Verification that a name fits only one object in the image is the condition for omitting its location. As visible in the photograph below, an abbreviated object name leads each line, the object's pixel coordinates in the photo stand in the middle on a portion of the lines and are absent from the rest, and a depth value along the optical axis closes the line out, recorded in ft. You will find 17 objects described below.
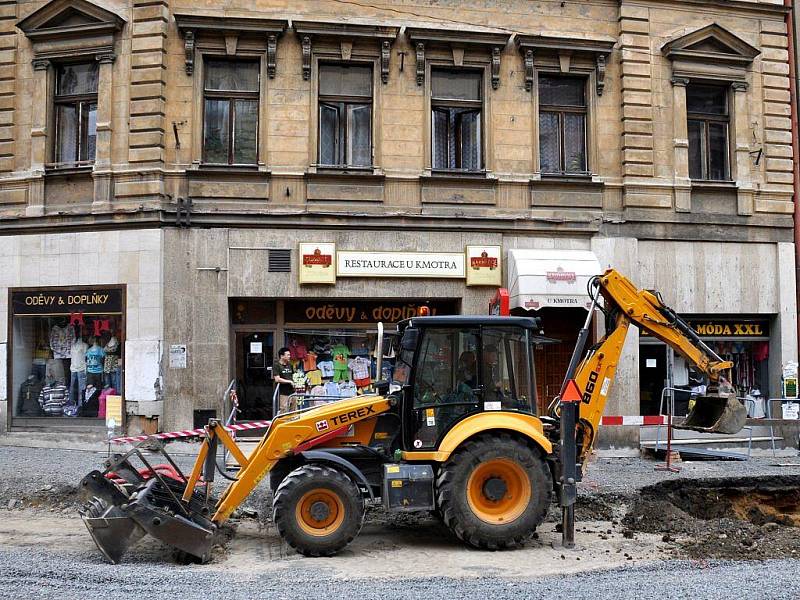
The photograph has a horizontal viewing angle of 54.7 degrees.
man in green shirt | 46.78
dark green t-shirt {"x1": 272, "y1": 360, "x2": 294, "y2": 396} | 47.26
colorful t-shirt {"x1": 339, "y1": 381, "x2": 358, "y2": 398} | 49.08
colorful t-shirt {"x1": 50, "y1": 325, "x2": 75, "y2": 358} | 47.78
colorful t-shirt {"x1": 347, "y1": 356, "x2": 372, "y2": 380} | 49.16
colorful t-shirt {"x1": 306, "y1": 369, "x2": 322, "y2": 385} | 48.60
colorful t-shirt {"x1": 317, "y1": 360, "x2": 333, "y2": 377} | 48.93
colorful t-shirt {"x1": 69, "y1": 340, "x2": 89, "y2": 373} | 47.65
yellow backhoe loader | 24.49
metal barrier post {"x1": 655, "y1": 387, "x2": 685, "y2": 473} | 41.42
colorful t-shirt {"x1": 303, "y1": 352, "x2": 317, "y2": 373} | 48.73
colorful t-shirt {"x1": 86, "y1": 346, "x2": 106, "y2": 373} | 47.29
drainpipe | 51.90
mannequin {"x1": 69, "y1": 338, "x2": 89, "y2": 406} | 47.52
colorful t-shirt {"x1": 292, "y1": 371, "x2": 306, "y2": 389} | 48.24
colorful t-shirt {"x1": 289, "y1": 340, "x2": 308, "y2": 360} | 48.60
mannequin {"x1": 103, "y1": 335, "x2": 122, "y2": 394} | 47.03
